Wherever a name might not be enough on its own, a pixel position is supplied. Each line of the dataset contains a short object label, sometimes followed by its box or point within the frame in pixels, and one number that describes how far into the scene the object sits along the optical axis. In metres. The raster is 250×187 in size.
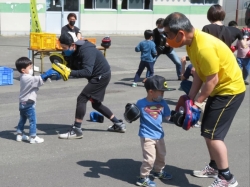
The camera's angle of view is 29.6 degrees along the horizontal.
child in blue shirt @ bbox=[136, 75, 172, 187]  5.11
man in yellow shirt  4.57
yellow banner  13.44
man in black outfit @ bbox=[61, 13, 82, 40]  11.82
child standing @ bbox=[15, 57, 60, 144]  6.44
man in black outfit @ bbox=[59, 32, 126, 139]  6.51
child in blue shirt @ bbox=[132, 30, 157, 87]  11.26
